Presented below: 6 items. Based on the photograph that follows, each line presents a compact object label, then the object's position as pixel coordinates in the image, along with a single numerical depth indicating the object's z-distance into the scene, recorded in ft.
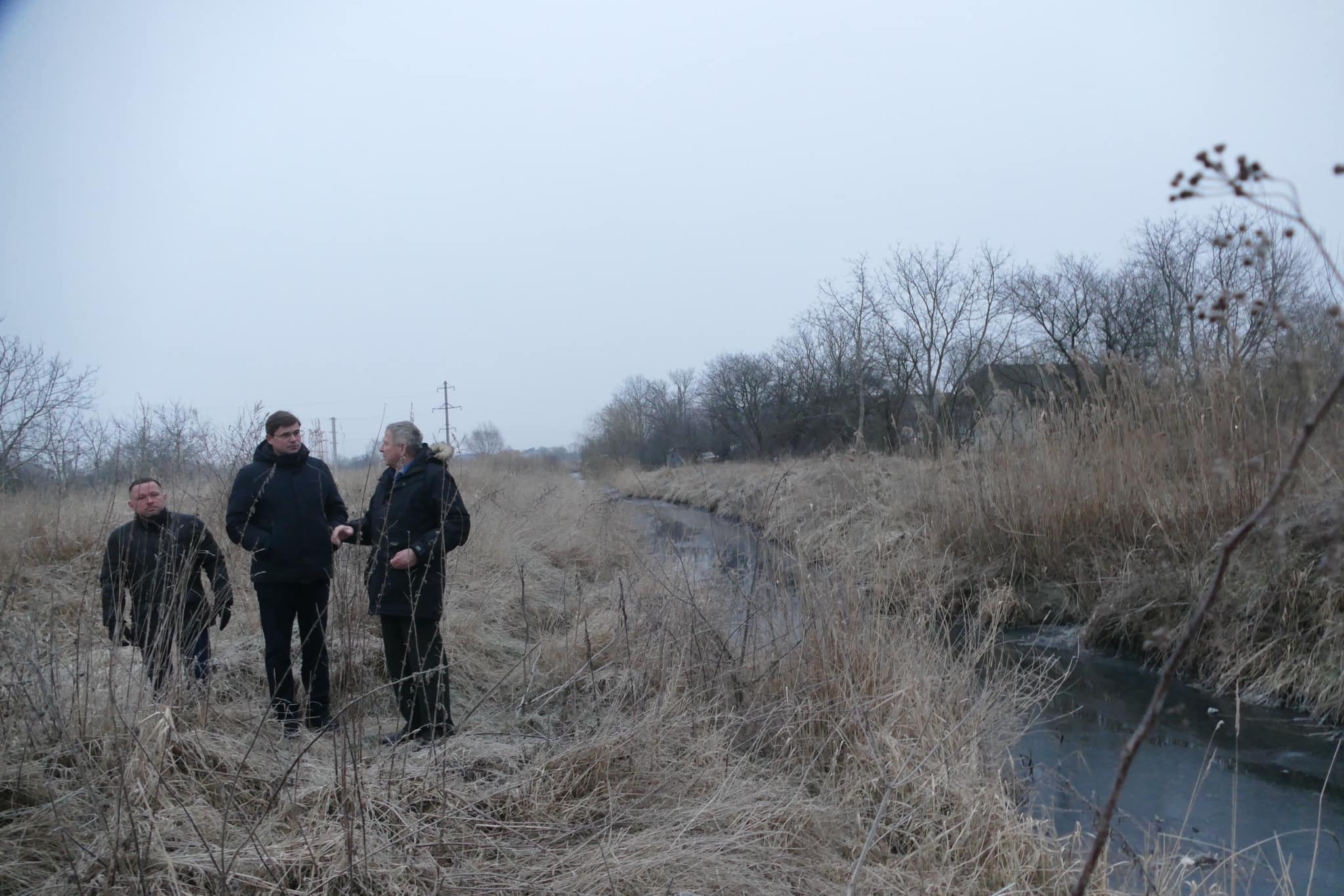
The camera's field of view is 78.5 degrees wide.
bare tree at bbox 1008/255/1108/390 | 100.99
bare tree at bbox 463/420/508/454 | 91.49
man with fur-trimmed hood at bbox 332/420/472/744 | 12.87
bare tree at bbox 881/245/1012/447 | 98.17
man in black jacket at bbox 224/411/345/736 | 13.39
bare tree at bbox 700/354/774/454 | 114.32
